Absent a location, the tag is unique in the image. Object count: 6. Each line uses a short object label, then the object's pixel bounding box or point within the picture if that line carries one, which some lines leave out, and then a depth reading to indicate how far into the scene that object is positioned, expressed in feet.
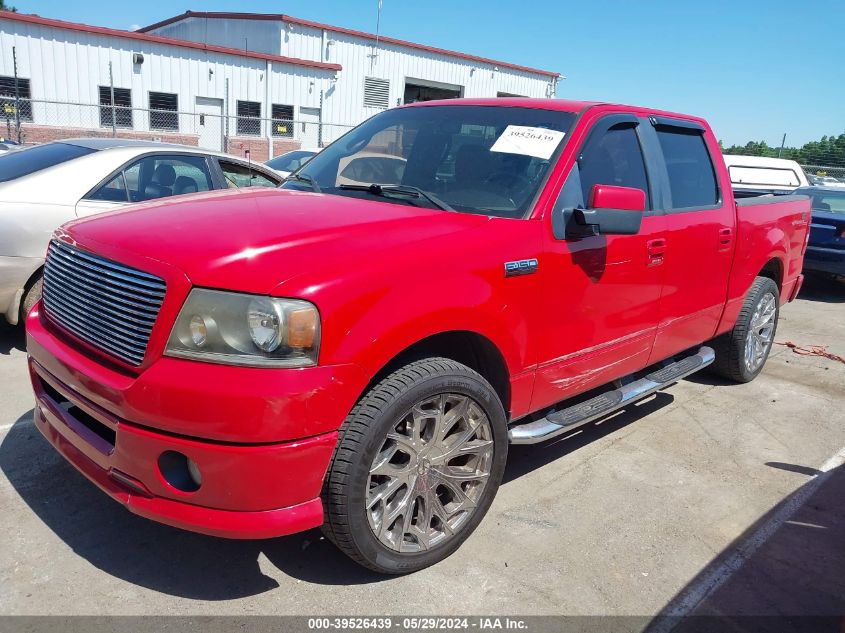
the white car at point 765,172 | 39.29
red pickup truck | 7.74
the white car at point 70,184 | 16.53
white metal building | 65.51
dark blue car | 30.94
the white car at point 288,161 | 42.88
